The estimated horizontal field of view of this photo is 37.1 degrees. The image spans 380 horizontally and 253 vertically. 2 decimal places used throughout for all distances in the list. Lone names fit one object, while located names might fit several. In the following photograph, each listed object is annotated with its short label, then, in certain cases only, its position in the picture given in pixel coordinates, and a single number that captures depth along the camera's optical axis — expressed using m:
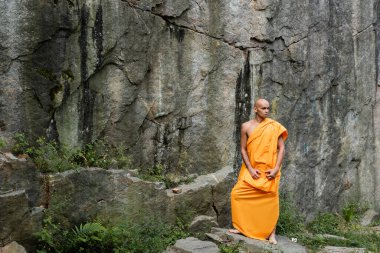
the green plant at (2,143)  7.16
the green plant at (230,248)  7.37
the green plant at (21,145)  7.82
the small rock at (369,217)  10.98
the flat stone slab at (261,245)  7.58
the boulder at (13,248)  6.61
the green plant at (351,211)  10.95
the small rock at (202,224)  8.17
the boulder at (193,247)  7.29
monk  7.99
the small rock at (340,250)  8.05
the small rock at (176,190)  8.38
